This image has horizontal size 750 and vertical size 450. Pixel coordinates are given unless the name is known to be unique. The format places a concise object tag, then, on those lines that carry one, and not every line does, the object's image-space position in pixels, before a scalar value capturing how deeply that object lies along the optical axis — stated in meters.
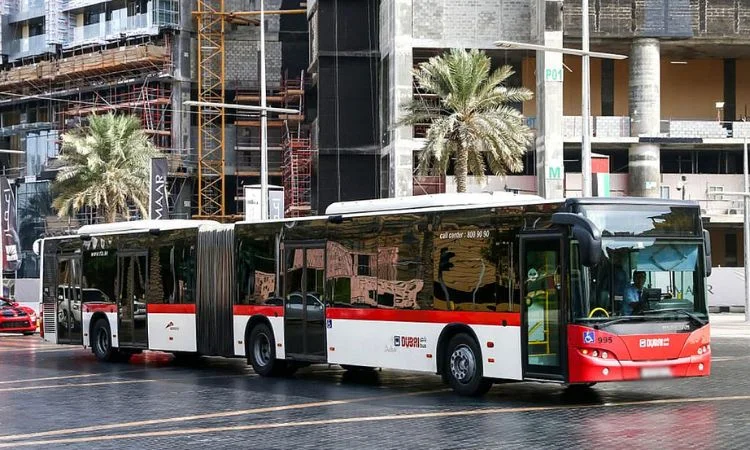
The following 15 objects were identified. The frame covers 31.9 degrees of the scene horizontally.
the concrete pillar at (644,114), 63.44
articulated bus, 18.28
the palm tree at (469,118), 49.19
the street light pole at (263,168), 40.81
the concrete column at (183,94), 80.56
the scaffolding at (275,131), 79.50
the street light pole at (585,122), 34.59
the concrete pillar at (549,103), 60.84
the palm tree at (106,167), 59.44
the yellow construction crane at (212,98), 80.44
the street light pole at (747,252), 51.17
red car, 45.97
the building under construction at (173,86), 80.31
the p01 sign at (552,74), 60.50
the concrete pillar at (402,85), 61.88
